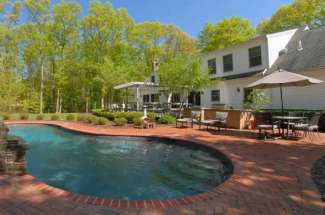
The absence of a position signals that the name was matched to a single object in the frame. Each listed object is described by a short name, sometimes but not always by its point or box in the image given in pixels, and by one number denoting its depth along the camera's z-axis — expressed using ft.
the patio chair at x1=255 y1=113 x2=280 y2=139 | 38.59
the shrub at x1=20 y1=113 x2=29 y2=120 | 66.64
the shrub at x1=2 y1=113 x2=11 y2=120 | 61.22
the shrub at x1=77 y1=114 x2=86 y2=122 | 59.82
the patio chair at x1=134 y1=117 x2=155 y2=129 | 44.75
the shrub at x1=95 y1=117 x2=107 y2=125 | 50.97
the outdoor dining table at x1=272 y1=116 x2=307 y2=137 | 28.62
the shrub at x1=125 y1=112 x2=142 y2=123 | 52.13
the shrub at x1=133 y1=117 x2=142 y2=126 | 45.85
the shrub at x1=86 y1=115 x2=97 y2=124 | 53.18
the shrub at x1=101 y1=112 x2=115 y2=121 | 58.35
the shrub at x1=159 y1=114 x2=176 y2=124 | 49.57
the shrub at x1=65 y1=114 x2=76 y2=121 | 64.07
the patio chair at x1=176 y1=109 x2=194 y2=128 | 43.25
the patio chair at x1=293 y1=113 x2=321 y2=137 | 28.50
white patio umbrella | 27.63
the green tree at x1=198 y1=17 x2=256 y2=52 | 106.32
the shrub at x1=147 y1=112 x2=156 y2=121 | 52.16
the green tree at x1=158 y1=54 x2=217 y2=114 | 51.21
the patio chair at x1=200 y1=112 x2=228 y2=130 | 38.24
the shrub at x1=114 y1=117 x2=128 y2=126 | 47.28
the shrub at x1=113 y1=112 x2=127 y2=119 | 54.13
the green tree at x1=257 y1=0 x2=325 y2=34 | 84.02
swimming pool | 18.17
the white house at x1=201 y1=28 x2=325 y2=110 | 45.19
